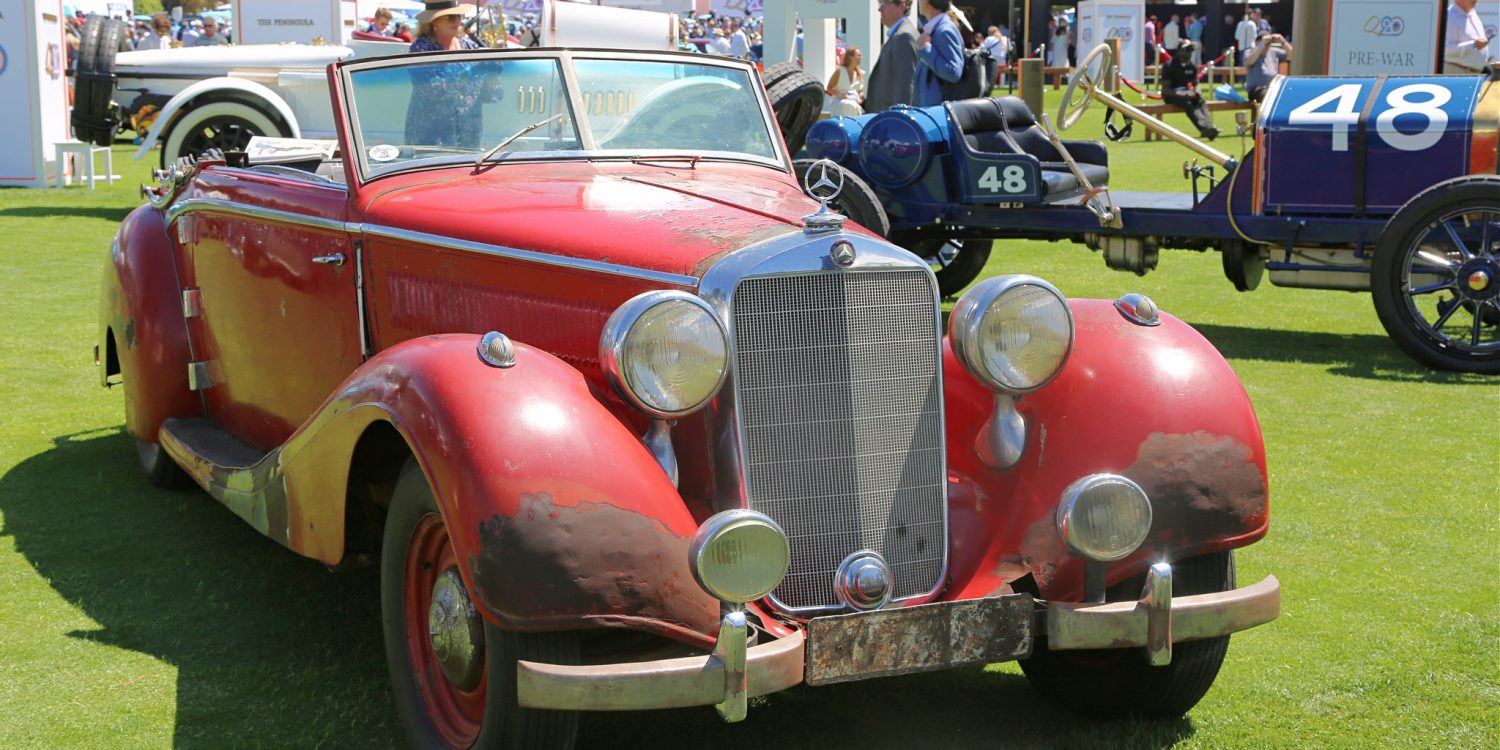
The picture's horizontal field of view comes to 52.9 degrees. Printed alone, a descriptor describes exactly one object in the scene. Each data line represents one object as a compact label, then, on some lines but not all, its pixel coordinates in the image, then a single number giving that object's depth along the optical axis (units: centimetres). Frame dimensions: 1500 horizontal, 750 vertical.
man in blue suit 988
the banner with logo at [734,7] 3092
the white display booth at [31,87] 1498
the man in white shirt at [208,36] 2675
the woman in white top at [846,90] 1474
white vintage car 1362
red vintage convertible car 282
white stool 1545
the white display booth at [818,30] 1438
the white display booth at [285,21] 1903
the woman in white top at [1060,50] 3259
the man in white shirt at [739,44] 2862
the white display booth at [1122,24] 2931
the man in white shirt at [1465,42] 1342
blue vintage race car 735
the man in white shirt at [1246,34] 2911
